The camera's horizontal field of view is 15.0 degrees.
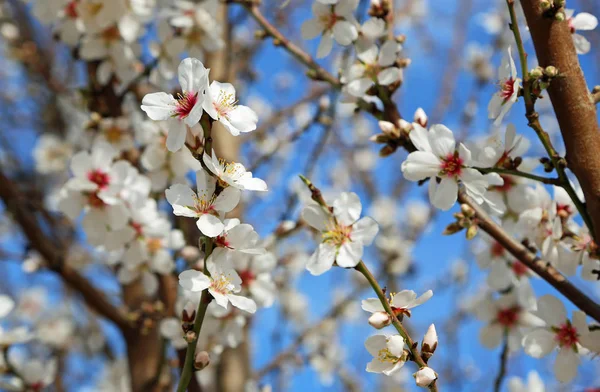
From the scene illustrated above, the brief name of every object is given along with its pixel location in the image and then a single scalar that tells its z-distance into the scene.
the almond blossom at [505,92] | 1.10
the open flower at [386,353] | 1.07
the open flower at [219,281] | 1.06
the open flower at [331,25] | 1.20
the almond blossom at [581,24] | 1.16
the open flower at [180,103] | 1.07
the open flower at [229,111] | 1.08
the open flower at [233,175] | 1.06
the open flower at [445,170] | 1.11
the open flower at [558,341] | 1.14
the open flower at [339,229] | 1.09
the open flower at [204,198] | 1.07
